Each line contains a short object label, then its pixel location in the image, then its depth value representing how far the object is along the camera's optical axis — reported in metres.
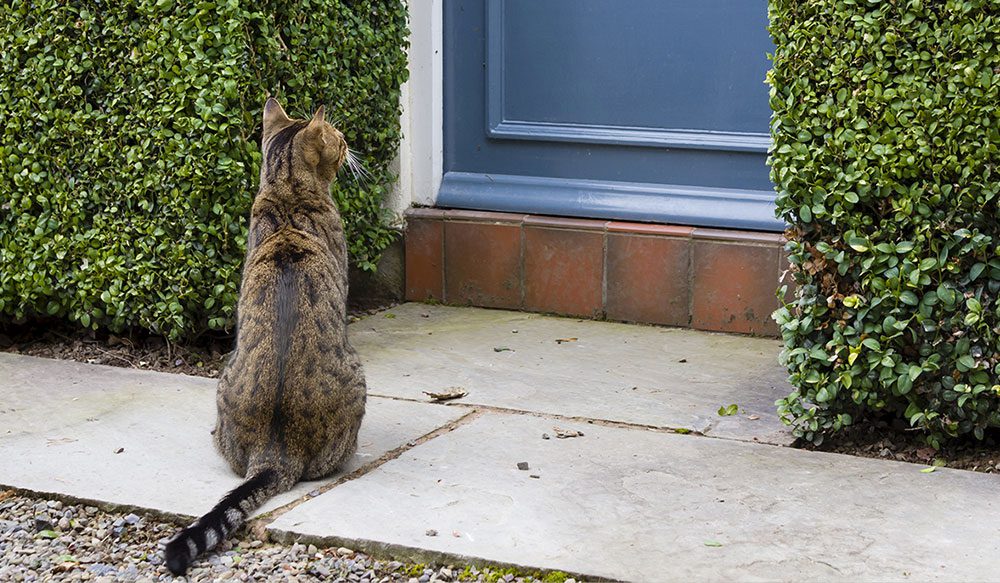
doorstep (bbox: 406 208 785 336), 6.00
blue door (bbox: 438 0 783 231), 6.12
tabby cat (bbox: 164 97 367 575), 4.14
